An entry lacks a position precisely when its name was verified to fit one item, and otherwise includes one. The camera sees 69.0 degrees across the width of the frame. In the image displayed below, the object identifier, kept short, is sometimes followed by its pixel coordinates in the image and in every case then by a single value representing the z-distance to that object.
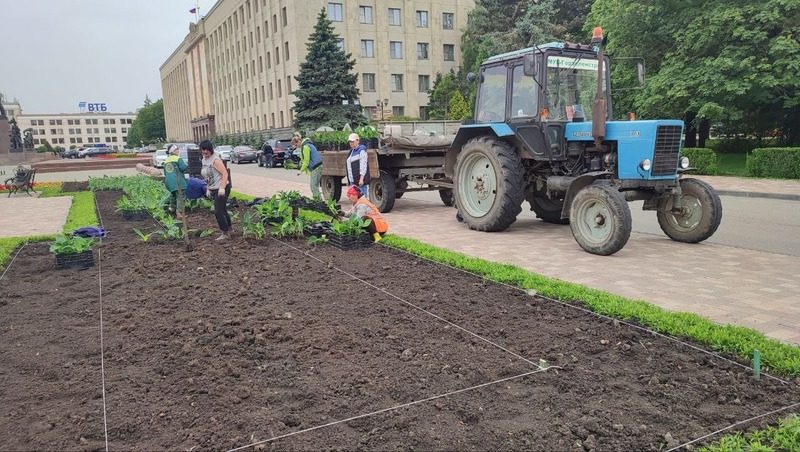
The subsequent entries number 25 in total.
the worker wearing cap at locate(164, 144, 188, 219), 9.51
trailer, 12.05
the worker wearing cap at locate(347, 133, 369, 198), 11.00
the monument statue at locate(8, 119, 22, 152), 46.54
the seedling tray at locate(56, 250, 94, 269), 7.54
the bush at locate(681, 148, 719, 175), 19.80
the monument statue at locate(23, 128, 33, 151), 53.66
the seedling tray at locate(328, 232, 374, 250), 8.27
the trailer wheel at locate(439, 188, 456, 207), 13.43
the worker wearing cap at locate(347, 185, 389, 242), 8.79
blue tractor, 7.75
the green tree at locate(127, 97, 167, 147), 138.12
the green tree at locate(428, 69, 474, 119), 50.75
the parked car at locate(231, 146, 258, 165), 41.81
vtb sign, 175.75
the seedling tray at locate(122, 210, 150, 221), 12.43
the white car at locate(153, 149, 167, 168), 37.22
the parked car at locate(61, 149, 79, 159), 77.06
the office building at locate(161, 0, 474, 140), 55.56
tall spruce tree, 41.38
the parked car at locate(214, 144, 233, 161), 43.06
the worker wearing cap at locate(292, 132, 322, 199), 13.41
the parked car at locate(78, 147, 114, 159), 73.44
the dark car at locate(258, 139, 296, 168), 33.97
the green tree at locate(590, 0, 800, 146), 18.39
